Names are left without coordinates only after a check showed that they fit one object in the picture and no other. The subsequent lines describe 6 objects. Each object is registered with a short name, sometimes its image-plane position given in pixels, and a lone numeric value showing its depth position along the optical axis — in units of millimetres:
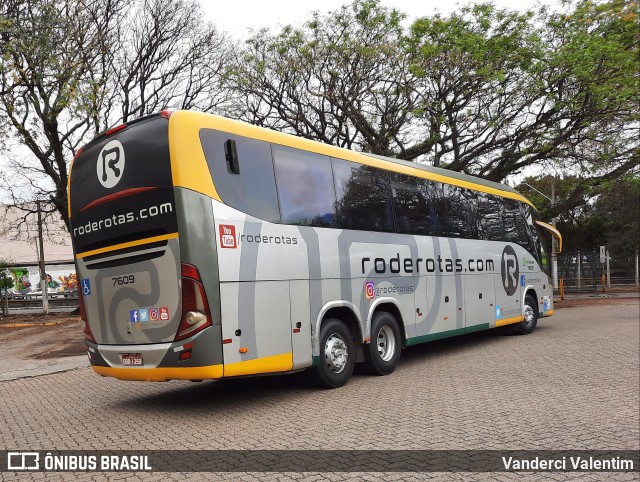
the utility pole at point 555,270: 32916
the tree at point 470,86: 17766
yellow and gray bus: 6258
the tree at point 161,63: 22783
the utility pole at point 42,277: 24911
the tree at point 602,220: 40906
